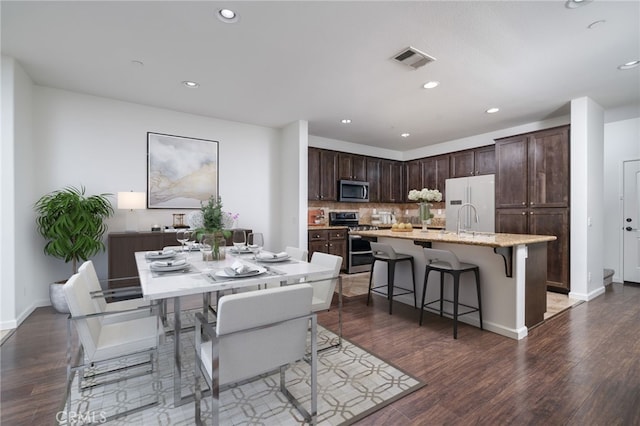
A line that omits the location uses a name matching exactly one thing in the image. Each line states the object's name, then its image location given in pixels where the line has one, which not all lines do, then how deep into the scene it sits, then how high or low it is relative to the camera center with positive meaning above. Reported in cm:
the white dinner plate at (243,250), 275 -36
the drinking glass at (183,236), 248 -20
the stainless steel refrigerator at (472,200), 517 +23
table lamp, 374 +17
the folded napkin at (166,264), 200 -36
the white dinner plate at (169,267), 194 -37
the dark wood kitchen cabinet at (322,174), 566 +77
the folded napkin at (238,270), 182 -37
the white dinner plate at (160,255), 244 -36
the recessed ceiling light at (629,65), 303 +156
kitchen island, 272 -66
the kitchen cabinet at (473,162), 547 +100
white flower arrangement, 363 +22
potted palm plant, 331 -16
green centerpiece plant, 224 -10
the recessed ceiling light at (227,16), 225 +157
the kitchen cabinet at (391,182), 675 +74
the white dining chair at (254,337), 134 -63
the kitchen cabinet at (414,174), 672 +90
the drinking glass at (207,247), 235 -29
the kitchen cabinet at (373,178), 652 +79
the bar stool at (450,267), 273 -55
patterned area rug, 169 -119
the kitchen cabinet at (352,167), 606 +99
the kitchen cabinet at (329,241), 526 -54
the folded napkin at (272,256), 241 -37
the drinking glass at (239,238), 249 -22
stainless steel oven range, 559 -83
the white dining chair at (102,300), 197 -66
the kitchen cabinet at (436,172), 617 +90
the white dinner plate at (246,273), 179 -39
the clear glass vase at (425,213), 367 -1
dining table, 161 -41
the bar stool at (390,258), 336 -55
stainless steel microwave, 599 +47
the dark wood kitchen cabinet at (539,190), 424 +34
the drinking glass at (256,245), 258 -31
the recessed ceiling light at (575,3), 211 +154
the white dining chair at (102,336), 153 -75
